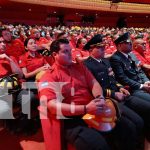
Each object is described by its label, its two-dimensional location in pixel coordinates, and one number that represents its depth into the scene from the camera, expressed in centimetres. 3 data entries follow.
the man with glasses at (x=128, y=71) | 332
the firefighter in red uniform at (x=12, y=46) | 468
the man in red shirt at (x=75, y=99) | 206
